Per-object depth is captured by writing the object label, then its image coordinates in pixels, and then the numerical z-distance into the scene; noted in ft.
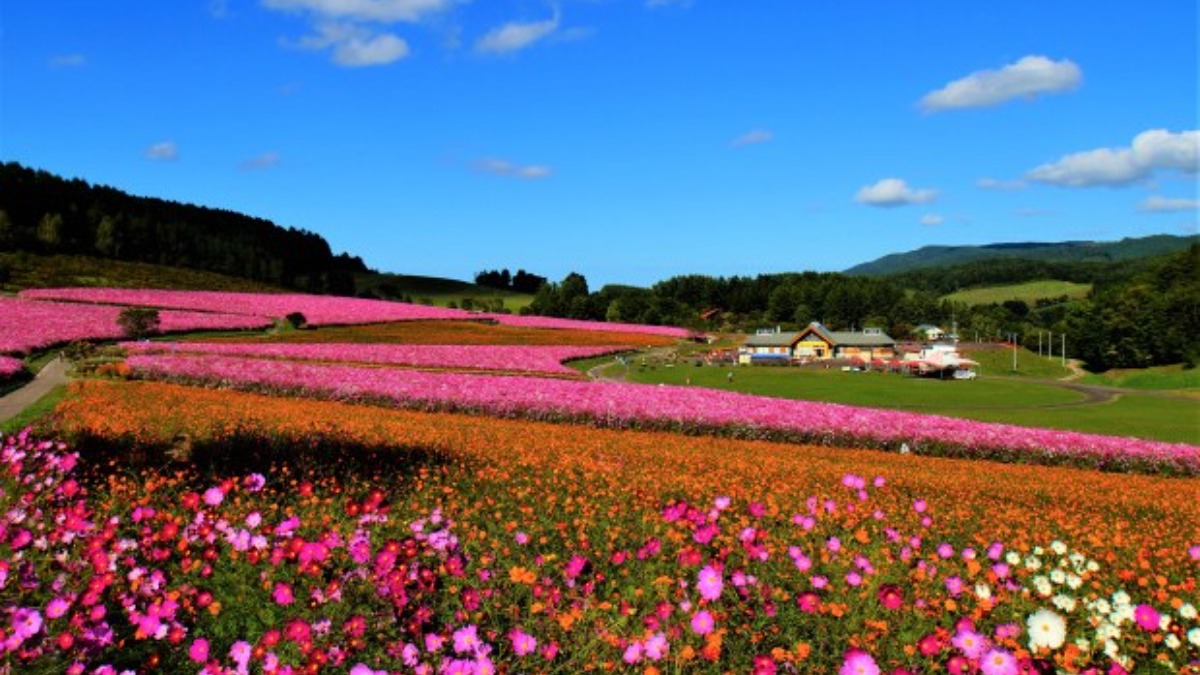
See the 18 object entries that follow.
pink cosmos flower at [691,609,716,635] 14.86
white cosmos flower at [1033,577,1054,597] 18.56
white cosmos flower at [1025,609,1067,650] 14.25
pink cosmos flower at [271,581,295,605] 15.87
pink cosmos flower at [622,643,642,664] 14.17
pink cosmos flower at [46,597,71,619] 14.44
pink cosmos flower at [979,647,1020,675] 13.74
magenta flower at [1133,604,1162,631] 15.62
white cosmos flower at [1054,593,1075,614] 18.24
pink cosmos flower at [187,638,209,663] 14.44
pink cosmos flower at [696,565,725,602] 16.51
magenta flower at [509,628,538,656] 14.32
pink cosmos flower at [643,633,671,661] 14.40
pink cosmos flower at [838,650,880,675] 13.20
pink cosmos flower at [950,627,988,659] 14.55
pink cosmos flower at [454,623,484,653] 14.96
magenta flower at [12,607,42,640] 13.50
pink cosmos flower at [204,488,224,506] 21.07
